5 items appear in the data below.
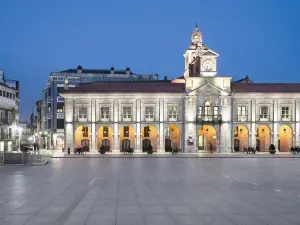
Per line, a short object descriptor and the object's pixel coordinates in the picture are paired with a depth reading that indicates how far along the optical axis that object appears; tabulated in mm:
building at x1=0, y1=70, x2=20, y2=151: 50169
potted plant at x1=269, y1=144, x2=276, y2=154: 47881
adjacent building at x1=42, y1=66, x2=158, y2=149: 66673
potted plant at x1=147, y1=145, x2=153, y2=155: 47485
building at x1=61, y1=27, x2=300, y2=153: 51842
